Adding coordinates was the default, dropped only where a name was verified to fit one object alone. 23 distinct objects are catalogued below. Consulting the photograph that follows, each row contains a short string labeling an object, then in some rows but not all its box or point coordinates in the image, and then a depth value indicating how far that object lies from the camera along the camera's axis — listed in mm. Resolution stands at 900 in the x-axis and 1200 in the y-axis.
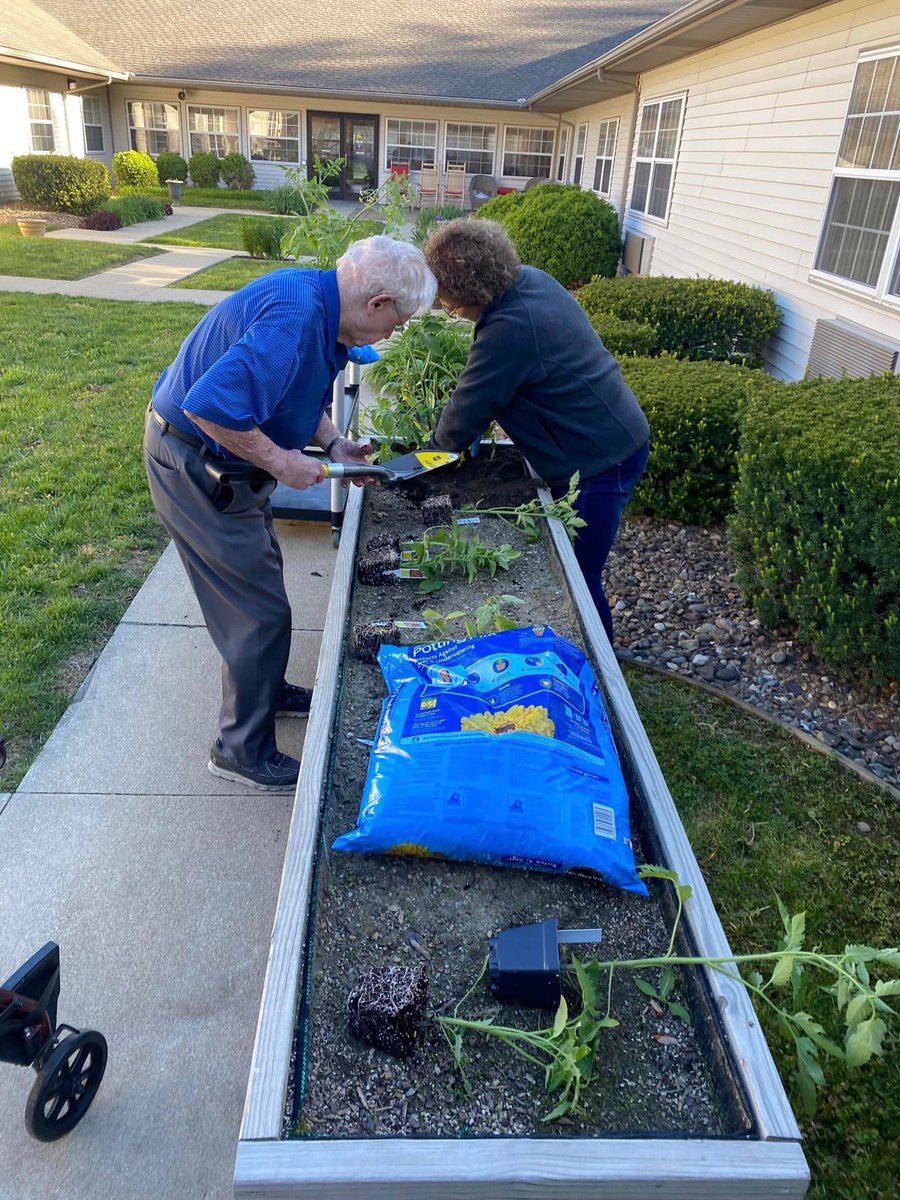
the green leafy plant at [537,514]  3357
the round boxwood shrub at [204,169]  24891
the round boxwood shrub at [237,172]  25297
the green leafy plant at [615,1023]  1342
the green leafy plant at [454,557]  3234
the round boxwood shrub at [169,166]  24516
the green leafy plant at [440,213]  13419
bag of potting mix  1861
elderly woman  2998
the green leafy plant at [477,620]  2662
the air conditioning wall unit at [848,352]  5902
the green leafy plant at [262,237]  13727
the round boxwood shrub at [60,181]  17719
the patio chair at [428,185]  25969
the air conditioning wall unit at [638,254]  12352
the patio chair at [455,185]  25906
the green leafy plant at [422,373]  4461
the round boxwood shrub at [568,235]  12344
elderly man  2178
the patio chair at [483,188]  25370
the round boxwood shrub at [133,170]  22725
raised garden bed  1271
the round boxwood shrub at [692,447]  4809
